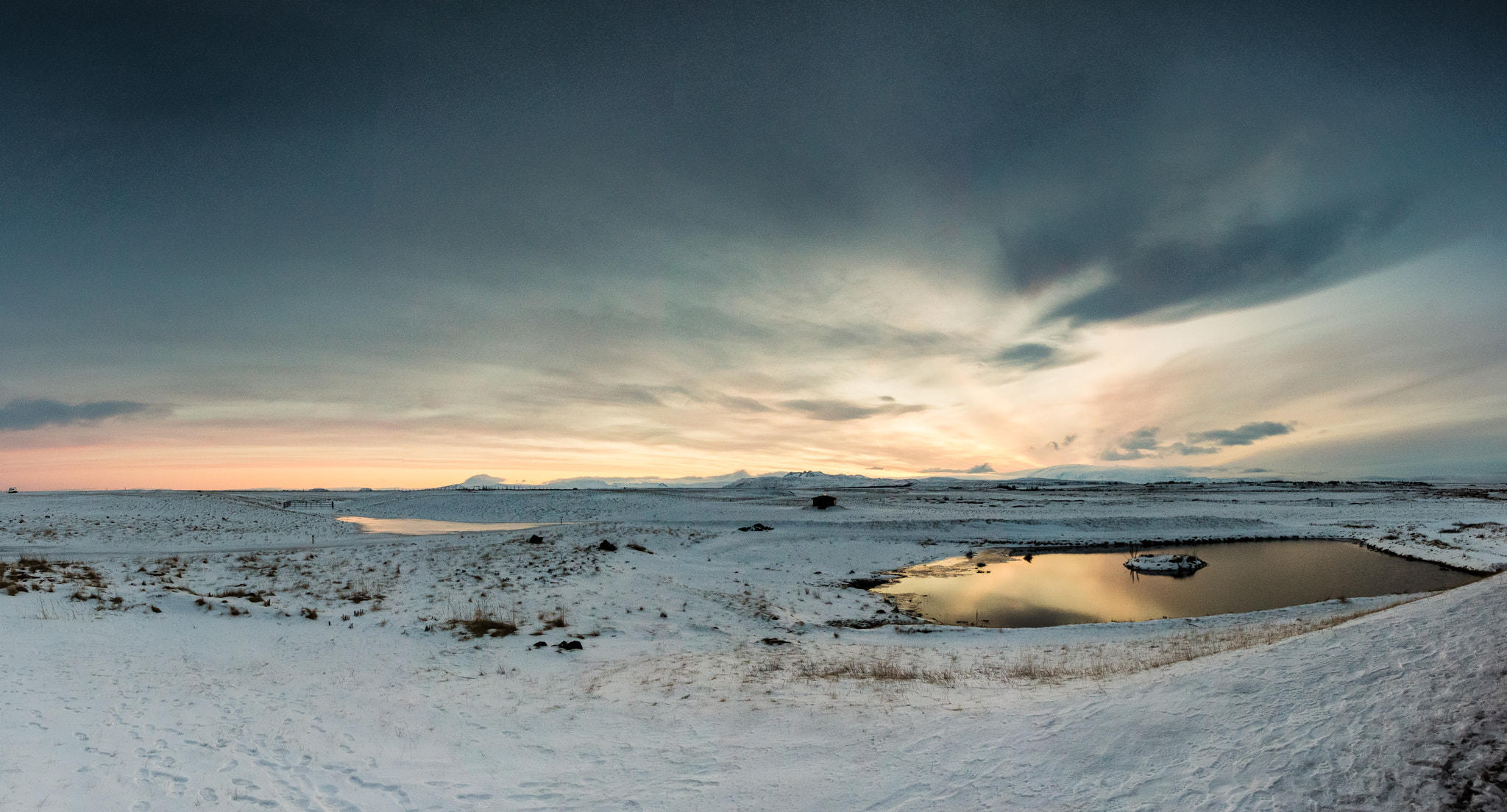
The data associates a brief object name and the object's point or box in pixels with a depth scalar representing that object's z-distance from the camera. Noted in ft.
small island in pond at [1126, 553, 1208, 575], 115.14
